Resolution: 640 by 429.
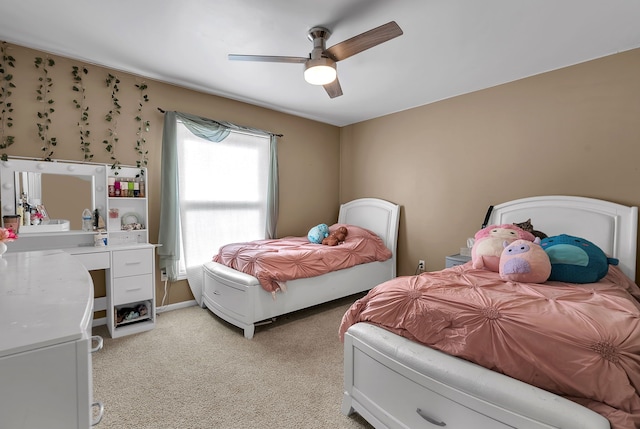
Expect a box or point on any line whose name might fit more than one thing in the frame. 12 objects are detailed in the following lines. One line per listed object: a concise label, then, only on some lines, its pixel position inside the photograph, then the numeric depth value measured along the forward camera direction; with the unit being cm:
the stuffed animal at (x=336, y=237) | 352
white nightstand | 284
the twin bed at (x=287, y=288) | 259
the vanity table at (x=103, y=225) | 241
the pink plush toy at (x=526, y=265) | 183
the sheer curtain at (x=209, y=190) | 306
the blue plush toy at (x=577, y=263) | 190
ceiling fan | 190
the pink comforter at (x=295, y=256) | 267
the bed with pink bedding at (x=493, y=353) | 102
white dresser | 64
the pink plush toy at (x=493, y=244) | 216
